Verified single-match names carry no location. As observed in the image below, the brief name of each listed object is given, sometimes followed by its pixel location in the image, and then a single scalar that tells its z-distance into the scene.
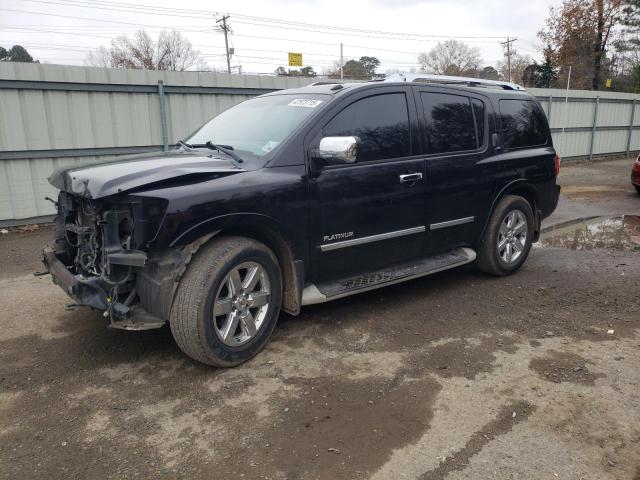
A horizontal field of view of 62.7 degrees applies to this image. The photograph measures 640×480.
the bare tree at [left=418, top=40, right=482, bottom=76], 55.59
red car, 11.10
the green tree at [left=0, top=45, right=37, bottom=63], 36.43
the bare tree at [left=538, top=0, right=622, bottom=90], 32.75
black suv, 3.35
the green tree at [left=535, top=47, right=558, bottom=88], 36.25
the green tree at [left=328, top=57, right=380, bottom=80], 48.56
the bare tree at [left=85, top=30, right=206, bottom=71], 49.09
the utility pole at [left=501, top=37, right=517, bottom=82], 56.00
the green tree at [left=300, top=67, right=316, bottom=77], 40.36
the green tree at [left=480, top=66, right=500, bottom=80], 52.72
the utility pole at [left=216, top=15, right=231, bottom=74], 52.30
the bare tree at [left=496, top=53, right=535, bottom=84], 54.00
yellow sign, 22.57
